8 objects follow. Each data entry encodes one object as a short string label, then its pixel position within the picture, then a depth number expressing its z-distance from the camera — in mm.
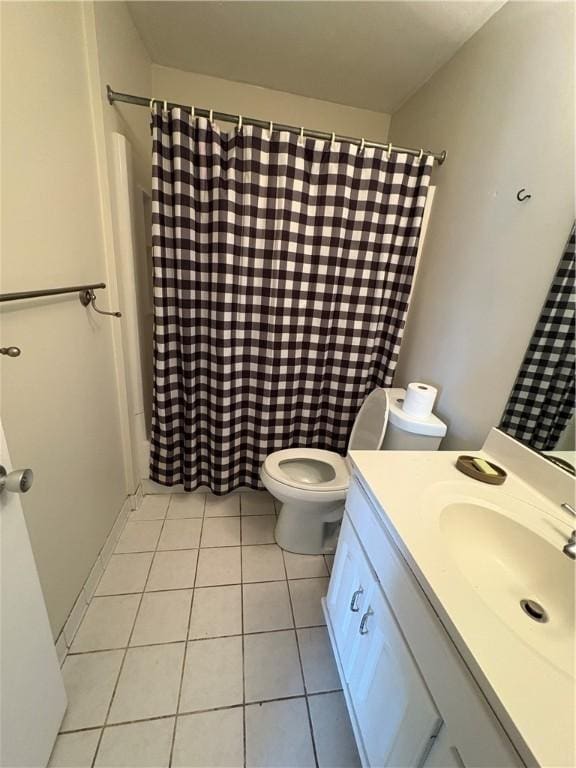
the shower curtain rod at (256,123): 1206
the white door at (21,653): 658
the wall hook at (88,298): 1167
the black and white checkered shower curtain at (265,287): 1309
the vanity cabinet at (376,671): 627
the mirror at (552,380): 859
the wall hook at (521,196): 1031
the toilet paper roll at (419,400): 1282
